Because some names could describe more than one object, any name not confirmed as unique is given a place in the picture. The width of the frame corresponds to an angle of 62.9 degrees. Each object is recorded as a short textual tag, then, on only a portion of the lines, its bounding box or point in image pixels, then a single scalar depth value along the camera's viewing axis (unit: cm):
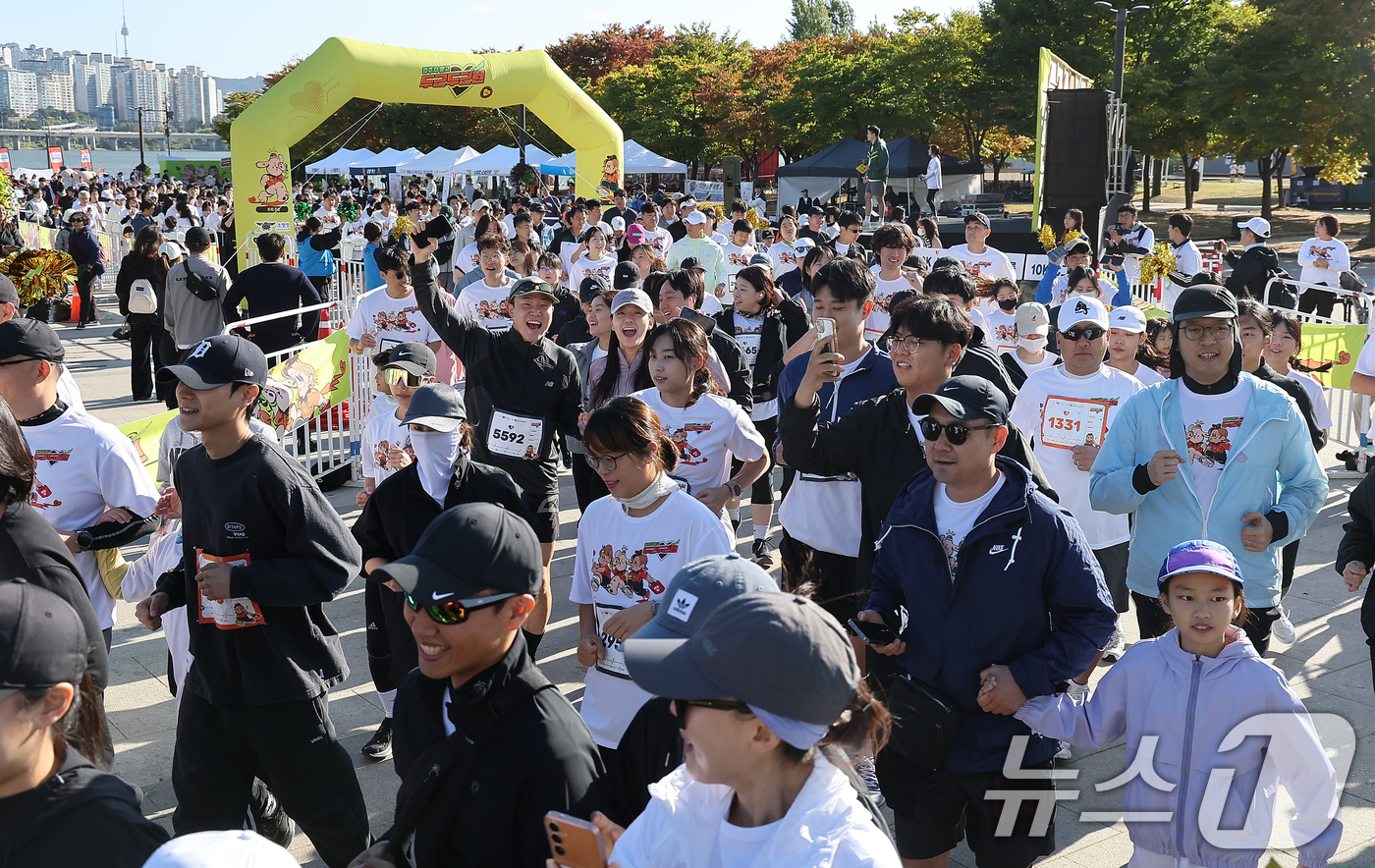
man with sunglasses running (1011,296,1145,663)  549
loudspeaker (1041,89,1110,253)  2156
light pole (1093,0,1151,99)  2667
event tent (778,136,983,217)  4341
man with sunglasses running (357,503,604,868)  227
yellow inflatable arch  2048
